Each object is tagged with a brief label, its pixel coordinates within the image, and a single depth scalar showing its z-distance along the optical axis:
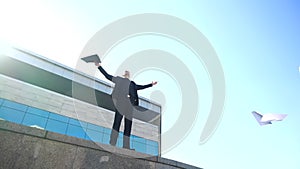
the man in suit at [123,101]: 3.50
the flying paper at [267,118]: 6.71
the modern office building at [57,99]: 13.45
